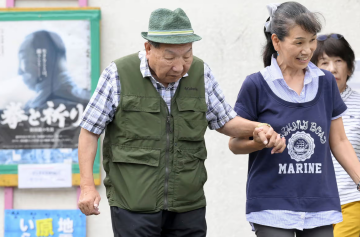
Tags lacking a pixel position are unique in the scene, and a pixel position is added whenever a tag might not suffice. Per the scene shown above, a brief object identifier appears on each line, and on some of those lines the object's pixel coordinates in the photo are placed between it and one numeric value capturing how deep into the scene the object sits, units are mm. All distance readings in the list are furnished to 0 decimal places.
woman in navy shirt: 5539
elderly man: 5340
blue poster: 9922
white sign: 9812
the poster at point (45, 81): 9766
